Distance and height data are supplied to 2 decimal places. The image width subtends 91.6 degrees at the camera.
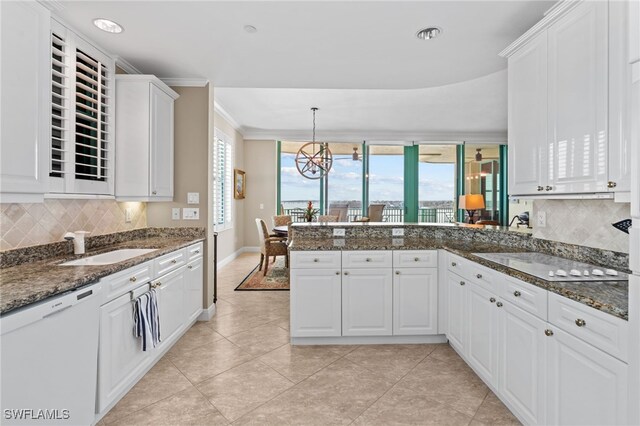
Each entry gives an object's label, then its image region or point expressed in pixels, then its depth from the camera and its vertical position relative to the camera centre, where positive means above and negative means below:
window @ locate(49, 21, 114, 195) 2.12 +0.71
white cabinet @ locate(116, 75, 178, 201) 2.76 +0.69
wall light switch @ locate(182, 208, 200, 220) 3.37 -0.02
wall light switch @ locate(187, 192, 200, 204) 3.37 +0.16
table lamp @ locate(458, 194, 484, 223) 4.88 +0.20
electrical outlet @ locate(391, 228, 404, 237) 3.30 -0.19
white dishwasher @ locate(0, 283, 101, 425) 1.25 -0.67
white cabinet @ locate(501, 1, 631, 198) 1.54 +0.65
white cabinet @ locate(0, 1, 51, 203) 1.54 +0.59
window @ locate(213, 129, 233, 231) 5.70 +0.61
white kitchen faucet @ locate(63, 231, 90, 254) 2.30 -0.21
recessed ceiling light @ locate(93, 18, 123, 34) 2.25 +1.38
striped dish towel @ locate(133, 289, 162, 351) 2.07 -0.74
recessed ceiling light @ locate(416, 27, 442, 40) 2.36 +1.40
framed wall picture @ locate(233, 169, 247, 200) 6.74 +0.65
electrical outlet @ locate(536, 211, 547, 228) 2.37 -0.03
